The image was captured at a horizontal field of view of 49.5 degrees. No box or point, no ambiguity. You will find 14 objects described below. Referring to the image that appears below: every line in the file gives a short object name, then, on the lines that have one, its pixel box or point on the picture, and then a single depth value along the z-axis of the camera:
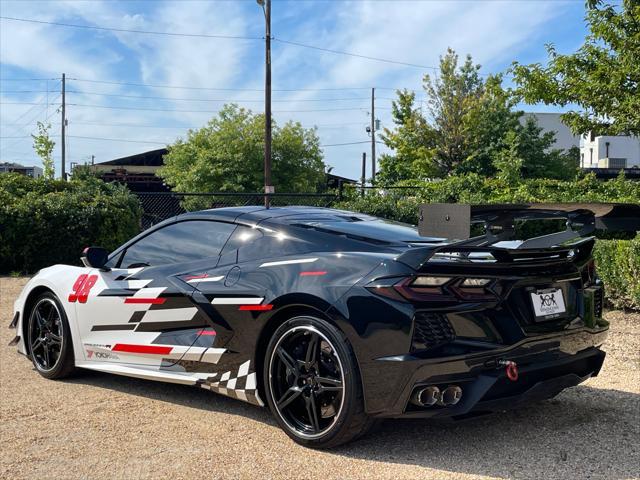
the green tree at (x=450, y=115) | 31.41
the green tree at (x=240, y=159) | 35.22
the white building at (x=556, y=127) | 60.86
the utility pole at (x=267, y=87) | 22.23
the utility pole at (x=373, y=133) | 53.81
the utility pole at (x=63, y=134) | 58.58
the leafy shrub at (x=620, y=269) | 7.96
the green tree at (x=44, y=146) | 39.54
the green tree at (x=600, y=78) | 10.34
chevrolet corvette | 3.50
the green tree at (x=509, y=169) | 16.36
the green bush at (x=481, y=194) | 14.64
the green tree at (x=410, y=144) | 31.42
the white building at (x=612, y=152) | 64.53
